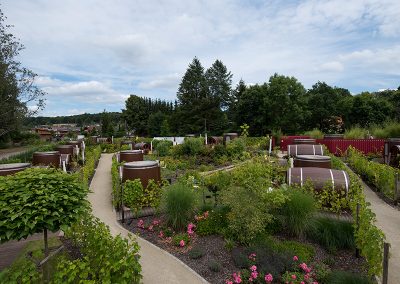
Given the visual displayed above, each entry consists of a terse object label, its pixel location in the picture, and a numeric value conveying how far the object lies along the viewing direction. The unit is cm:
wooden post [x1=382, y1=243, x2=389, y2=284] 352
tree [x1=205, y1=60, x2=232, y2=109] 5431
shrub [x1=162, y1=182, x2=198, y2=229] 610
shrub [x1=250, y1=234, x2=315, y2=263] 484
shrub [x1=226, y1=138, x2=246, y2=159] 1612
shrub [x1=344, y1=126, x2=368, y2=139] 2061
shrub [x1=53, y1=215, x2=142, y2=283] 329
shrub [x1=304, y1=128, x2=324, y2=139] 2244
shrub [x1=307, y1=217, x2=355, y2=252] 520
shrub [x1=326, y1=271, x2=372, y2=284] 384
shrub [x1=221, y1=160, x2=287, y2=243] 529
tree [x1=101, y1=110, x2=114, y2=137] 4958
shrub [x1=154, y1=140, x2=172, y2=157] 1968
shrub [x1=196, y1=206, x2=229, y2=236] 593
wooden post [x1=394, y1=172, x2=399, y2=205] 819
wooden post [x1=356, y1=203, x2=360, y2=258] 487
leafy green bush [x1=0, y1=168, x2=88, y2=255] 338
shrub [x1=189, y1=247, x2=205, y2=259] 507
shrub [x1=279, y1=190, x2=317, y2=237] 541
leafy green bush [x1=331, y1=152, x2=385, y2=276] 376
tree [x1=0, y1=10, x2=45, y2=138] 2167
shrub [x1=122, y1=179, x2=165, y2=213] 740
